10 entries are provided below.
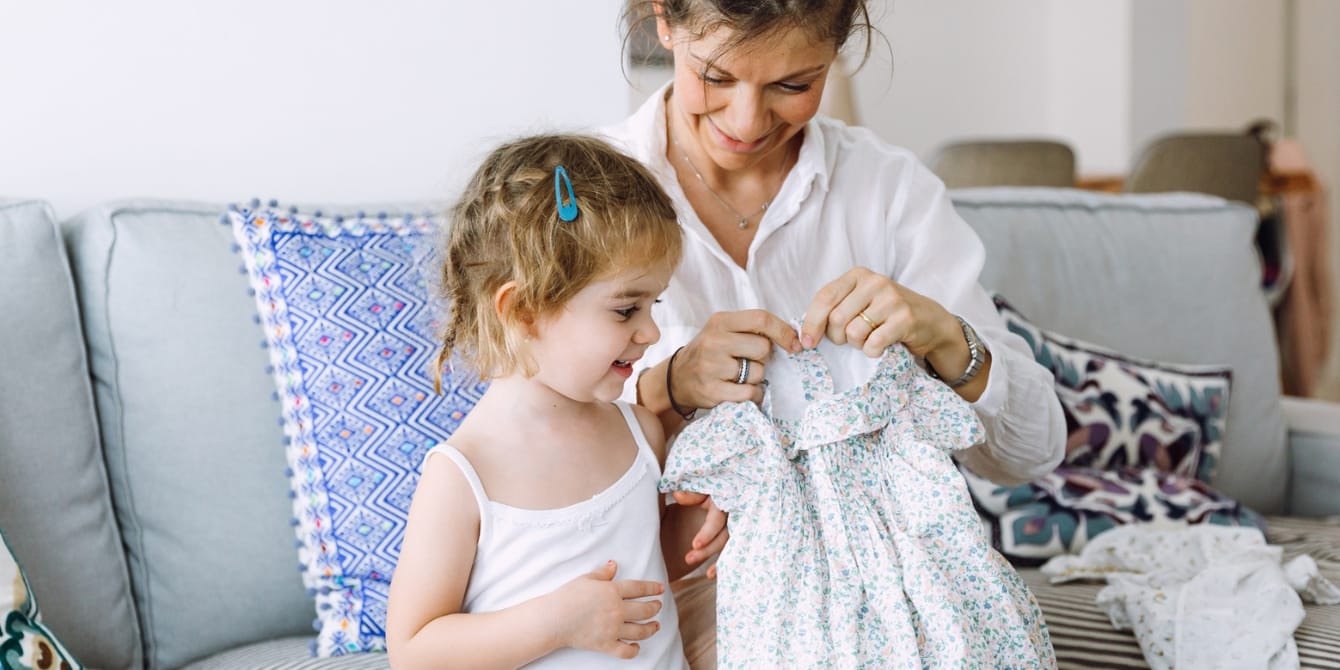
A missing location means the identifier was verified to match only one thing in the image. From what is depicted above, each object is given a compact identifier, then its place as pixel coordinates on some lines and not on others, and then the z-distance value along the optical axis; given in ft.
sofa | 4.52
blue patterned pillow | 4.57
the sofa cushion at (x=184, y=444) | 4.79
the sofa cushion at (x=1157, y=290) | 6.61
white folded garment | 4.35
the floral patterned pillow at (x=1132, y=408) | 6.08
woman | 3.73
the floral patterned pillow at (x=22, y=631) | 3.64
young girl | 3.41
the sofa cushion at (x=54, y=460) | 4.48
